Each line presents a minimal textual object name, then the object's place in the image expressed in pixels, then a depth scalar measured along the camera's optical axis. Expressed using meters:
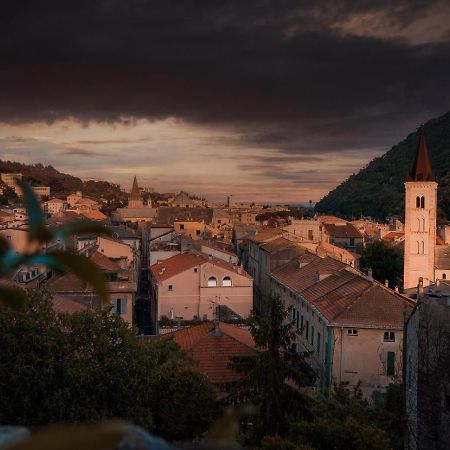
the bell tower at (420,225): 55.41
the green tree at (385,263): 60.75
